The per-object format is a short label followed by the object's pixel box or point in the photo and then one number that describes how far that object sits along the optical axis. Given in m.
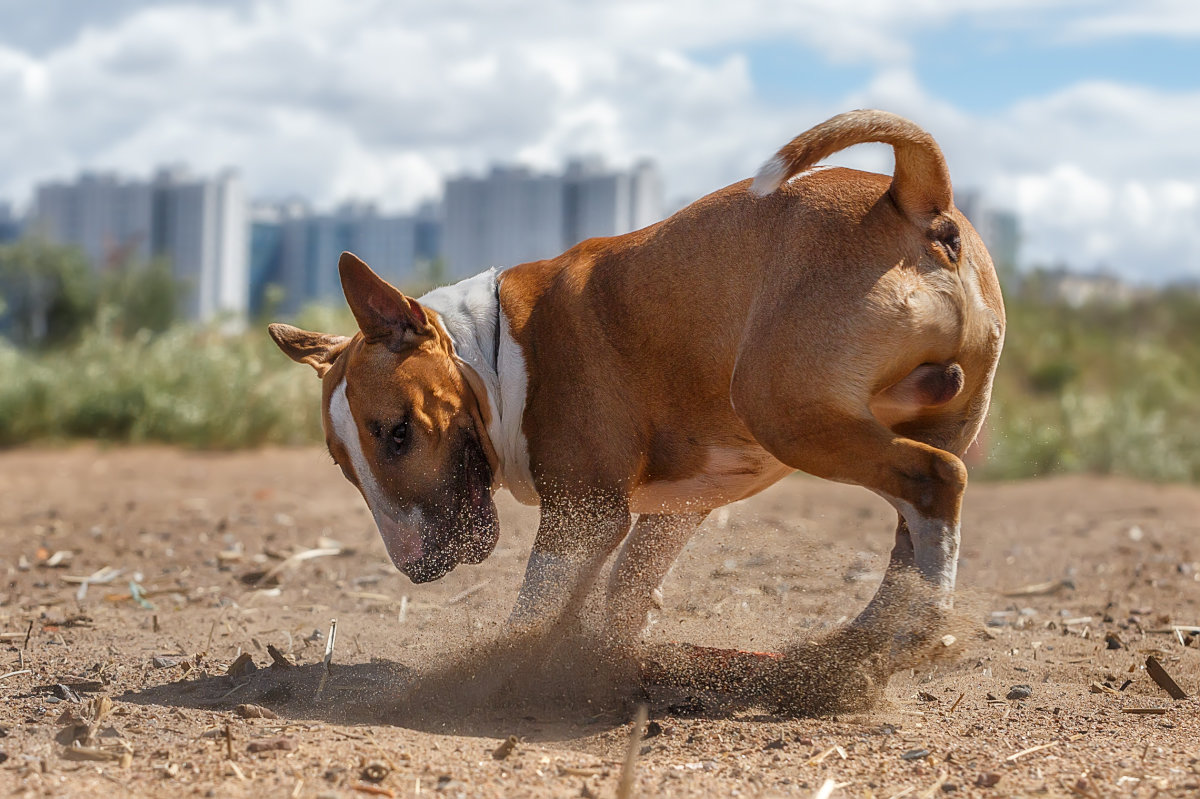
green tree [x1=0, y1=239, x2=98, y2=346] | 39.28
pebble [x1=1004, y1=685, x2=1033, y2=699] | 4.36
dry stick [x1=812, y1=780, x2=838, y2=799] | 3.09
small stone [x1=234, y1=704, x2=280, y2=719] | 3.77
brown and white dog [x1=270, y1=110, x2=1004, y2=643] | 3.75
